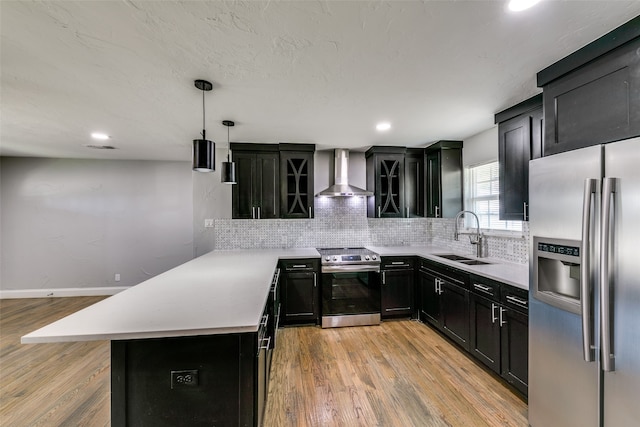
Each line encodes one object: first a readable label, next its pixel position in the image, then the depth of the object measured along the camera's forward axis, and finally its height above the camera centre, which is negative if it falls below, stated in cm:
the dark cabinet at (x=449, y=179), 365 +45
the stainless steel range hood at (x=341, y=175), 387 +57
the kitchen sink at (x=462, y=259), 306 -59
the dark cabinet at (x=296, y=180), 379 +46
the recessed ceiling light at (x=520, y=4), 121 +96
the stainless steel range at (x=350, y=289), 345 -103
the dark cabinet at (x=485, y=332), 229 -110
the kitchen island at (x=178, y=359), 128 -76
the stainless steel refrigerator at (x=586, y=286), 121 -40
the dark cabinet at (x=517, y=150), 226 +56
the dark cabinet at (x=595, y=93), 137 +69
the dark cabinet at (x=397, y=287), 359 -102
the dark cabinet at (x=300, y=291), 343 -103
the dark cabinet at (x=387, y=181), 397 +47
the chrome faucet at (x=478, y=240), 325 -36
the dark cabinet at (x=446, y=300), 272 -103
